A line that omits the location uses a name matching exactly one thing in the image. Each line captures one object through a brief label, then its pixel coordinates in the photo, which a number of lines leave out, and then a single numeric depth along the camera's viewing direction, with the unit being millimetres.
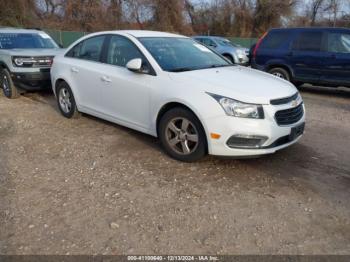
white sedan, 3949
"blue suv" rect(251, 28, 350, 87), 8602
